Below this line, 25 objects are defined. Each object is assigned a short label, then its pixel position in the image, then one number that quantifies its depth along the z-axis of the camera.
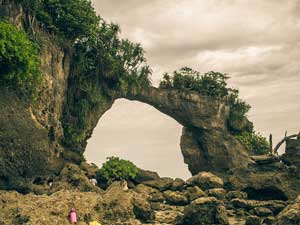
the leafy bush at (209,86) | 39.59
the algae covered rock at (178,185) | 27.50
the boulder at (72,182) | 23.72
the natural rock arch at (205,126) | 39.19
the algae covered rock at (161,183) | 28.12
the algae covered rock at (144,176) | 32.35
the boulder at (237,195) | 21.56
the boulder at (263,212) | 17.31
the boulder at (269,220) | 15.34
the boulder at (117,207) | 13.55
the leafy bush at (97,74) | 30.59
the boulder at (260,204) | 18.00
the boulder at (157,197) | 24.28
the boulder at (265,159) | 25.52
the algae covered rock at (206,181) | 26.30
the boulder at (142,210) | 15.45
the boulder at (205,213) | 14.93
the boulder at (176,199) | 22.89
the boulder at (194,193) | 23.36
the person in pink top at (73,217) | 11.57
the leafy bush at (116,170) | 29.78
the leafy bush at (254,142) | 41.07
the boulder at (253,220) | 15.59
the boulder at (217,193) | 22.69
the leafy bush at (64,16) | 25.78
